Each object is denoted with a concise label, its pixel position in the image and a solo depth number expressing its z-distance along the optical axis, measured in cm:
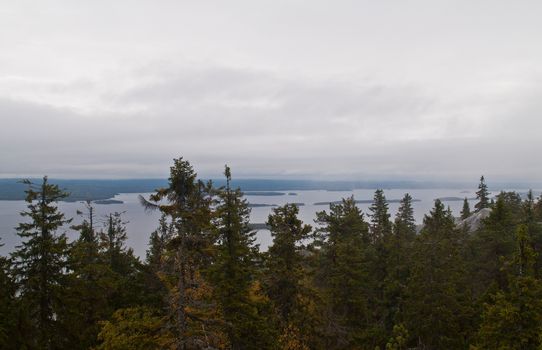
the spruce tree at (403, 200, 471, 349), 2491
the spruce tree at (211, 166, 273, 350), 2100
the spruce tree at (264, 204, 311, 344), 2347
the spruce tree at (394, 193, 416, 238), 5870
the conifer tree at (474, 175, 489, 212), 7770
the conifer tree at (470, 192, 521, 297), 3123
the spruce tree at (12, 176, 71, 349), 2161
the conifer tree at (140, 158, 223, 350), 1367
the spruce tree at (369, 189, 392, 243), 4816
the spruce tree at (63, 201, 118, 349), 2286
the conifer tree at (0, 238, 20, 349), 1959
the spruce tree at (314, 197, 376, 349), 2723
